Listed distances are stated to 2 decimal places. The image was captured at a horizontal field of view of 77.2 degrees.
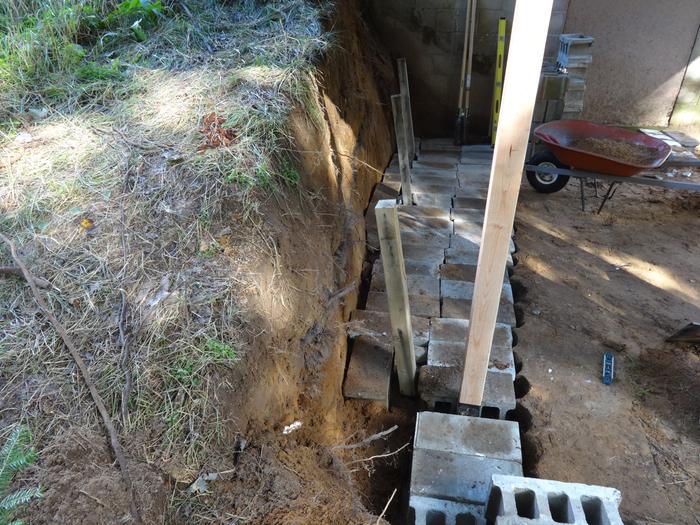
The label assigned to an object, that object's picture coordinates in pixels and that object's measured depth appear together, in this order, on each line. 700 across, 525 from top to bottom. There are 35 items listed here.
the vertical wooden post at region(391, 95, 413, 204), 4.57
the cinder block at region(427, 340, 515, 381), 3.24
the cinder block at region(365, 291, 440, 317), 3.77
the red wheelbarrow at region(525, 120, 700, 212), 4.76
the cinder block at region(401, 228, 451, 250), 4.51
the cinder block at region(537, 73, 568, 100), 5.78
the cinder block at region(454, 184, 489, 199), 5.33
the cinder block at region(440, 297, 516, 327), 3.67
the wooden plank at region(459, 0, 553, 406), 1.57
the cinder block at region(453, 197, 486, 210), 5.06
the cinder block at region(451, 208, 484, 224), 4.84
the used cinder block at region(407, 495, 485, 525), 2.32
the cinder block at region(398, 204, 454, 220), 4.97
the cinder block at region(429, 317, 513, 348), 3.48
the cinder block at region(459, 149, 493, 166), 6.31
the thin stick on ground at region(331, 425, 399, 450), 2.24
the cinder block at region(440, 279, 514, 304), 3.90
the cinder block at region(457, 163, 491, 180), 5.85
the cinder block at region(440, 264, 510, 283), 4.07
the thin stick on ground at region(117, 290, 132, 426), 1.79
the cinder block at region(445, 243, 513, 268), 4.29
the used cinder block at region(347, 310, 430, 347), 3.43
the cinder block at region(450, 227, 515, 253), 4.49
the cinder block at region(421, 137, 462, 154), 6.83
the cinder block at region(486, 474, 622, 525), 1.91
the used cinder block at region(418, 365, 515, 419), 3.02
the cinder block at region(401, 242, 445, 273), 4.30
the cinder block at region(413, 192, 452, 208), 5.20
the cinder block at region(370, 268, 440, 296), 3.97
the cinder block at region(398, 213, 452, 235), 4.75
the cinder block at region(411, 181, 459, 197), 5.43
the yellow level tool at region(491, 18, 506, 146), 6.26
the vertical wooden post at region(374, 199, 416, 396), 2.48
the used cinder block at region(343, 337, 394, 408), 3.09
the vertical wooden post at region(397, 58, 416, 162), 5.55
